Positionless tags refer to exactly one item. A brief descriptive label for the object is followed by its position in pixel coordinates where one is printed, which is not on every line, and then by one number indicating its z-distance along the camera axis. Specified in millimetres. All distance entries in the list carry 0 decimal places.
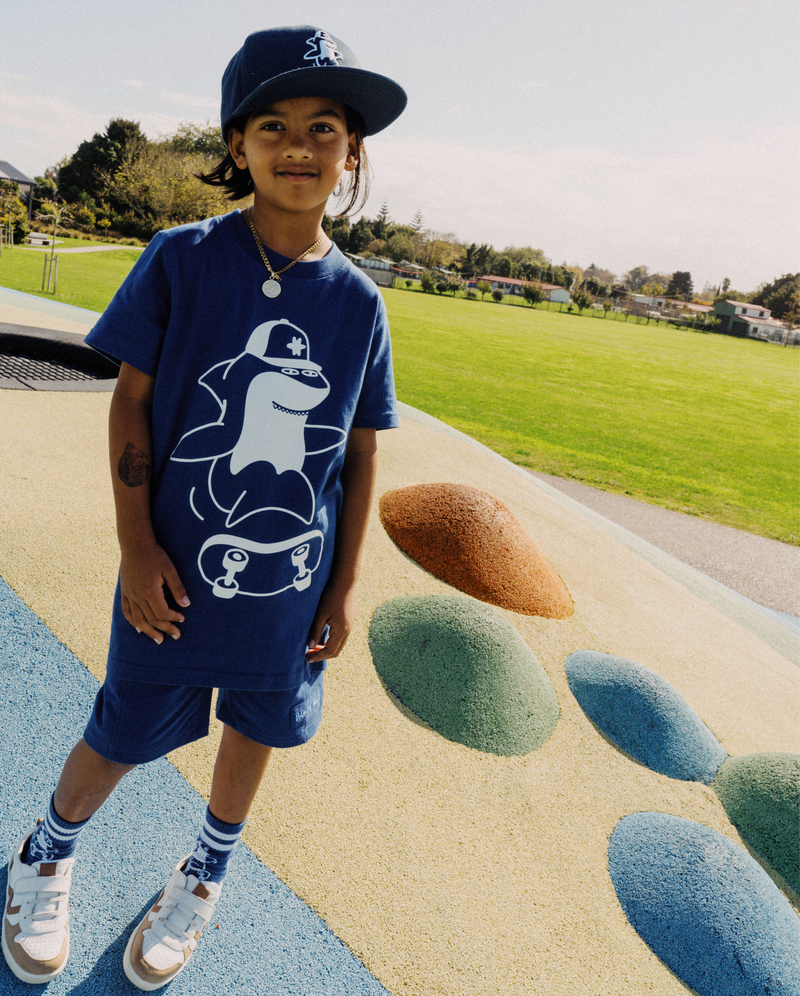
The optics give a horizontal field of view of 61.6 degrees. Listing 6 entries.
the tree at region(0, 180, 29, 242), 31097
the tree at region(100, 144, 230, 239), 36844
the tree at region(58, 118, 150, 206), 48281
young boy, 1344
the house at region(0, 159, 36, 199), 52219
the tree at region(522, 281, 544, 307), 63000
